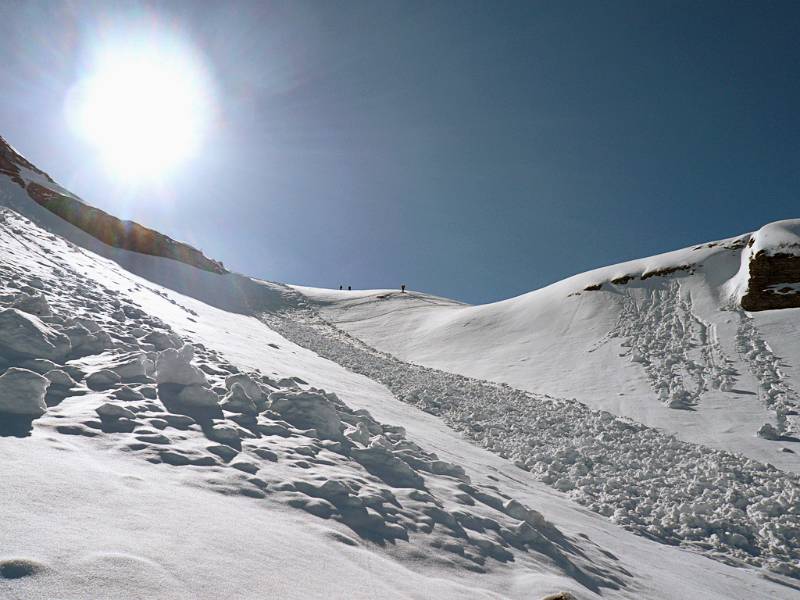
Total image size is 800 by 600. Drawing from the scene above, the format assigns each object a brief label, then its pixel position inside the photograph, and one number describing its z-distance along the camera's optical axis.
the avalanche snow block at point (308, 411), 6.41
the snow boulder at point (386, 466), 5.57
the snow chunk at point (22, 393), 4.11
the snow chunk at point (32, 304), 6.89
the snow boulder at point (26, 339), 5.40
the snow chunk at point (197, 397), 5.77
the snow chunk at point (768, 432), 11.25
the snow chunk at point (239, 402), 6.19
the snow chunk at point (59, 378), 5.16
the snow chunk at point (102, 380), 5.47
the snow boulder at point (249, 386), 6.74
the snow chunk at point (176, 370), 6.12
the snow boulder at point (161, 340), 8.25
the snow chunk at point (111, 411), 4.69
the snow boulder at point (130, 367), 6.05
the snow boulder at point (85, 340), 6.61
